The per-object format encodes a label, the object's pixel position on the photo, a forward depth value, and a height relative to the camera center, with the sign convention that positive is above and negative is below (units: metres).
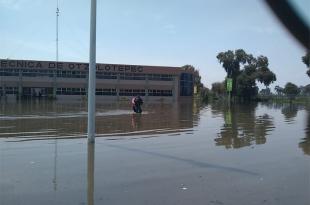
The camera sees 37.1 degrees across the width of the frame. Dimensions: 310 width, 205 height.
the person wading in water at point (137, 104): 32.84 -0.72
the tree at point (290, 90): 95.64 +1.27
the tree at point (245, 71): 92.75 +4.98
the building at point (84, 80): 94.88 +2.69
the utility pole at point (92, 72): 12.83 +0.60
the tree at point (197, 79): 114.32 +4.15
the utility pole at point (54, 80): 95.88 +2.63
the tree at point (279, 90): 100.46 +1.31
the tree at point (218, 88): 103.18 +1.59
